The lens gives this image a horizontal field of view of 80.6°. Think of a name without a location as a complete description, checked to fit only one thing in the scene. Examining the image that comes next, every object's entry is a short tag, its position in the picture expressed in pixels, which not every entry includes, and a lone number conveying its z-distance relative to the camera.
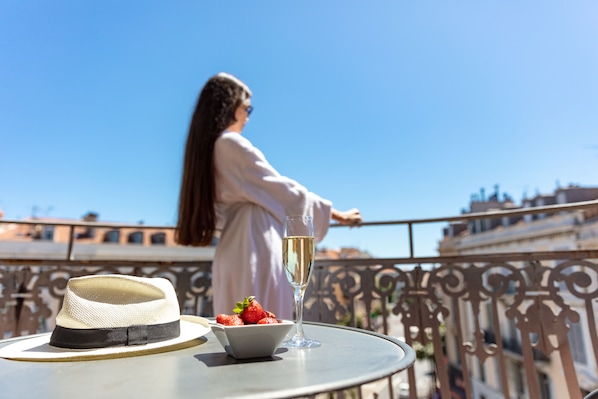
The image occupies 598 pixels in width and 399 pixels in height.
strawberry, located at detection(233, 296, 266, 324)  0.59
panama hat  0.57
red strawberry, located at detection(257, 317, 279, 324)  0.57
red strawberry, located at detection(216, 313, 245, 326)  0.57
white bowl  0.53
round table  0.39
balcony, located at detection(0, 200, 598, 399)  1.47
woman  1.48
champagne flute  0.77
